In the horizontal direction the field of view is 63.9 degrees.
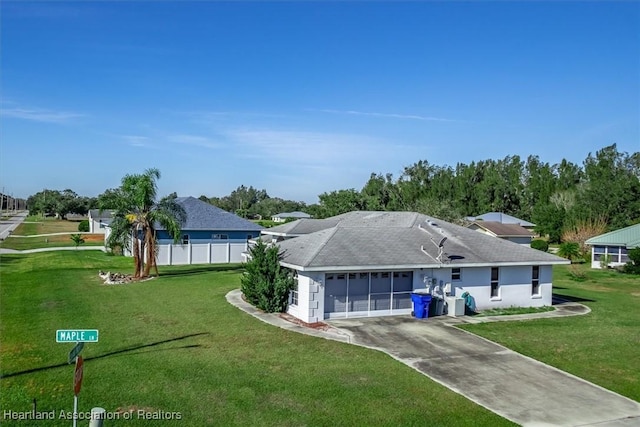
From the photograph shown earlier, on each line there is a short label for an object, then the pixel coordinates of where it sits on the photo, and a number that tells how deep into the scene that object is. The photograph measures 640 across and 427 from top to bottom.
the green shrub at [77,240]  50.73
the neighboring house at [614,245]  42.31
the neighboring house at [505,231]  57.25
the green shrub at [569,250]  46.69
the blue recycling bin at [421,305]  20.19
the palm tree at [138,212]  29.86
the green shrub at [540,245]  52.50
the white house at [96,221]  75.88
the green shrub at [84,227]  80.19
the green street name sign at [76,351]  8.89
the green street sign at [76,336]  8.86
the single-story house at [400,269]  19.73
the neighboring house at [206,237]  40.78
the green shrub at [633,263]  38.91
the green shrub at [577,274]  36.08
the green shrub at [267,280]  20.72
